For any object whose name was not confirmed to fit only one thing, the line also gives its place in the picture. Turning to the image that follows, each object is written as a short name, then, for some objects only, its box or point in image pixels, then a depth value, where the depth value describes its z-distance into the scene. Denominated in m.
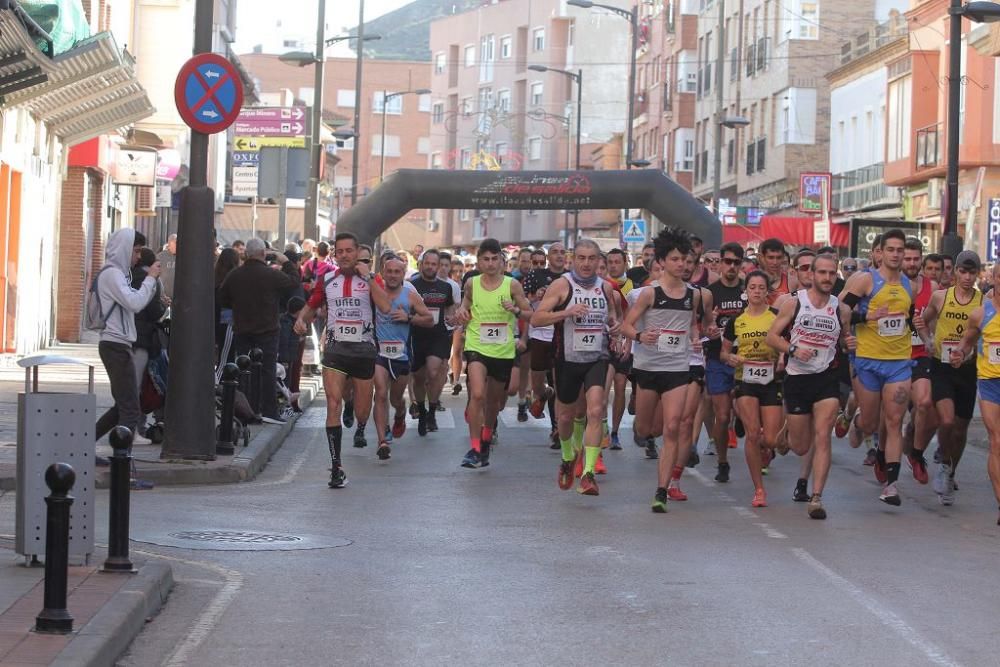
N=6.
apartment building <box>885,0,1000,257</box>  41.59
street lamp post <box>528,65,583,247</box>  69.51
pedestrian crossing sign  49.09
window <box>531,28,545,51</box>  98.75
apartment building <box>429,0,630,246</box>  96.06
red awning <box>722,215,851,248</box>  44.91
